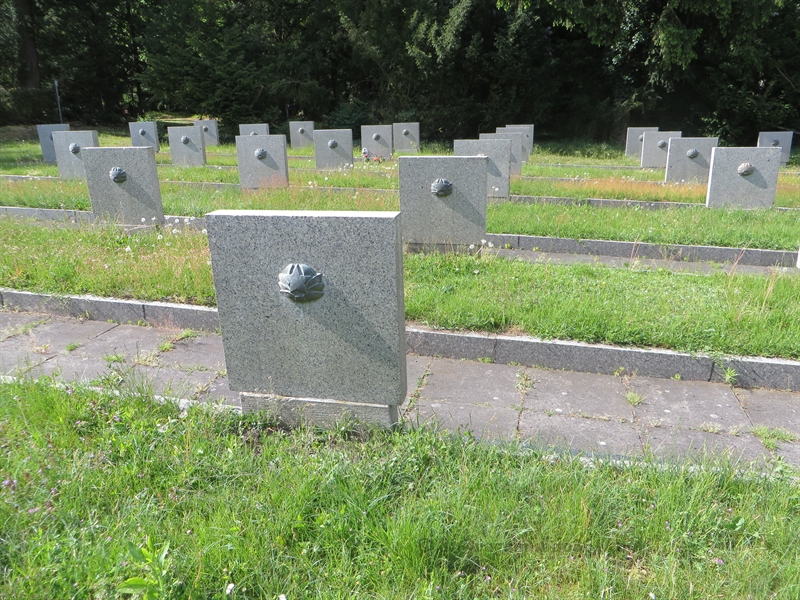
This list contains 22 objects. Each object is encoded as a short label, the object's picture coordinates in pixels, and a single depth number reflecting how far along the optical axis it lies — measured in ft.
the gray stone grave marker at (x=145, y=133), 72.13
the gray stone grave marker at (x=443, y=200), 25.05
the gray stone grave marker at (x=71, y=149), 47.32
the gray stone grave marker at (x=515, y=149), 51.13
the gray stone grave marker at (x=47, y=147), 62.90
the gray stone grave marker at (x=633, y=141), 71.51
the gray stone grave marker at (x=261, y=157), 43.14
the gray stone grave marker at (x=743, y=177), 34.04
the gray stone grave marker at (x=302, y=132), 79.61
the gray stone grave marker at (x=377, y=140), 67.26
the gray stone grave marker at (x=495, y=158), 36.04
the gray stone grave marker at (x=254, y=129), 76.64
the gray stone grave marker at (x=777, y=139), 65.72
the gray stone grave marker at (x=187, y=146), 59.11
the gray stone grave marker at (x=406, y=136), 73.77
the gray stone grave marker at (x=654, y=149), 59.62
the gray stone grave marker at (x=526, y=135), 66.10
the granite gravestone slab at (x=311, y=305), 11.68
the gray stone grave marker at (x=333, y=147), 56.65
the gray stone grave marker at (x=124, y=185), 28.27
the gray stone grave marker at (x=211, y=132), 83.20
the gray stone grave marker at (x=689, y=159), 45.78
